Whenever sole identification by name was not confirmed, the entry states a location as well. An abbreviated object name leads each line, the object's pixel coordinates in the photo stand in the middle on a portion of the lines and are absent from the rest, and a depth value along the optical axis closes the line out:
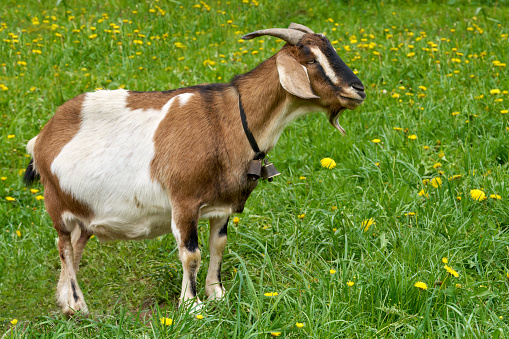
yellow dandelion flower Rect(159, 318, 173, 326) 6.11
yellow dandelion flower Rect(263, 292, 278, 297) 6.58
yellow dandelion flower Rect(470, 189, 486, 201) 7.81
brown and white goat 6.57
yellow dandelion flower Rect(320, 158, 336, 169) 8.35
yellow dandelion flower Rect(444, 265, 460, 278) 6.38
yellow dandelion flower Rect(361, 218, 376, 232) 7.92
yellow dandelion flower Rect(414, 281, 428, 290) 6.24
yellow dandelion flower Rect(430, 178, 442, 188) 8.40
